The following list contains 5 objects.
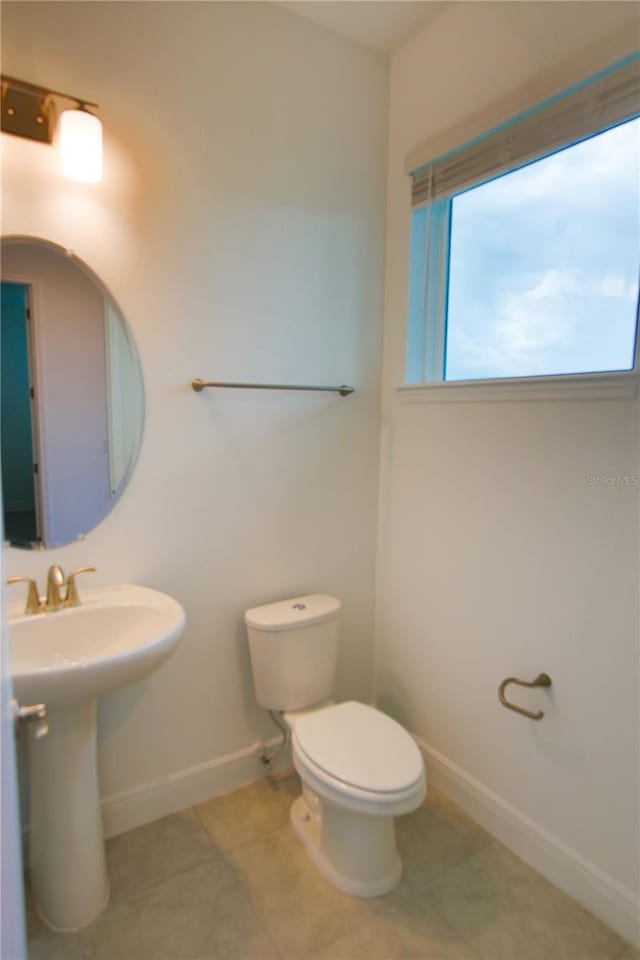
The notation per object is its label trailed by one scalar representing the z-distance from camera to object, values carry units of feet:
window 4.33
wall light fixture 4.20
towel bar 5.32
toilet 4.47
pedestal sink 4.27
